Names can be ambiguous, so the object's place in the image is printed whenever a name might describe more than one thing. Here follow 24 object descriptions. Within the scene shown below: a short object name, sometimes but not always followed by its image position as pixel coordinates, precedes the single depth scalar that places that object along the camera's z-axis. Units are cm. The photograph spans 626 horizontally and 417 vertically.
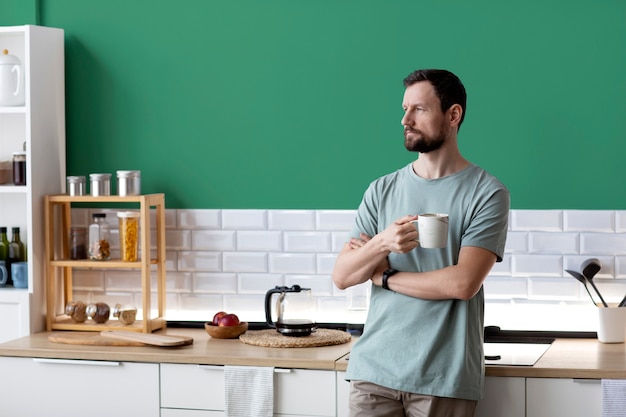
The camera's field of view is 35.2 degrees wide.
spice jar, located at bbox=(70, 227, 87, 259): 453
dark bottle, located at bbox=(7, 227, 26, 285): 462
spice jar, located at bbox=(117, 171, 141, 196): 442
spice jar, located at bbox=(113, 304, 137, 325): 442
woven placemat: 402
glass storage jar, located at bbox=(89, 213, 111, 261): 447
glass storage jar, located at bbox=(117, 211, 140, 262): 441
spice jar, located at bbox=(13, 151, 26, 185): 448
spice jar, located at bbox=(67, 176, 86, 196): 448
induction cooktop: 367
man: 328
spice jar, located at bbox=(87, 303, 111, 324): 448
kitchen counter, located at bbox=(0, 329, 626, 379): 356
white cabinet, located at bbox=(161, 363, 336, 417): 375
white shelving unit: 443
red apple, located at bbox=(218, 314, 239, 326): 425
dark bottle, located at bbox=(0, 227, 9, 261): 463
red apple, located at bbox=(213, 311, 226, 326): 428
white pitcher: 446
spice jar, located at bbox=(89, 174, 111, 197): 446
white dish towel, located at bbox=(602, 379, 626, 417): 348
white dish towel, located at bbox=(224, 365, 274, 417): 379
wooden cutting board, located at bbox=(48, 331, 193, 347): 405
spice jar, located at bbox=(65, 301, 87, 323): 450
